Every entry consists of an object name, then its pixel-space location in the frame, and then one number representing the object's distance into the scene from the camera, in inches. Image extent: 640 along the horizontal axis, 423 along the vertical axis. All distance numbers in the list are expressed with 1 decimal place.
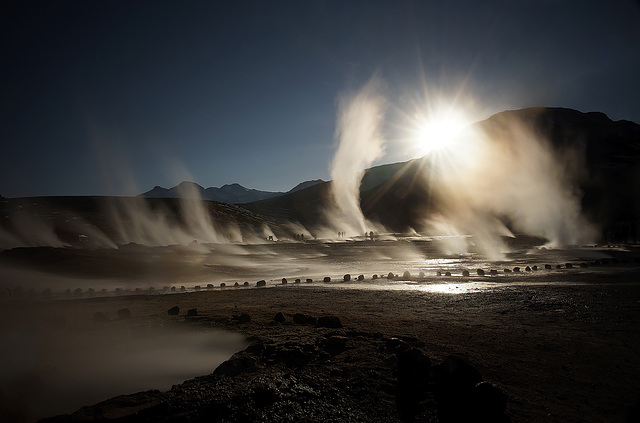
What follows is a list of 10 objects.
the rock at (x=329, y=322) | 384.5
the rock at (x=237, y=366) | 262.3
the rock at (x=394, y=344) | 306.4
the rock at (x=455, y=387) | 209.6
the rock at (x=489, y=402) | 203.2
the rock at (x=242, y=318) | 431.8
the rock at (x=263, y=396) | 213.3
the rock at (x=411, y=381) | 217.5
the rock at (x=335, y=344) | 310.8
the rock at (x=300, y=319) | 413.7
